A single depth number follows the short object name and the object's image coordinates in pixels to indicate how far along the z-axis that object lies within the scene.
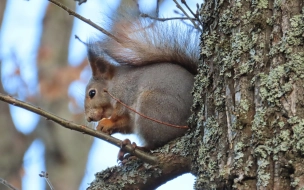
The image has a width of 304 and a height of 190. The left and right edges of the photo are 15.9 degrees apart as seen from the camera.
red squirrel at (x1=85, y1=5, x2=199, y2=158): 4.80
